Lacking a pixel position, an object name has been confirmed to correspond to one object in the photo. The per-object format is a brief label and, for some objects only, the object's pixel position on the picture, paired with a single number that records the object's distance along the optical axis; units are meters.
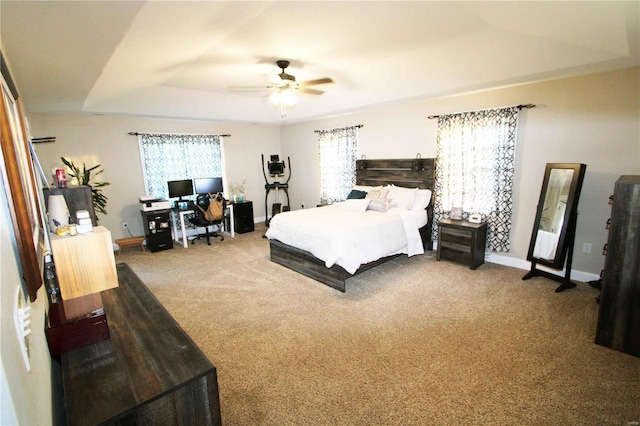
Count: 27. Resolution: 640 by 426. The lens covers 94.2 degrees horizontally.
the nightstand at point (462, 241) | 3.96
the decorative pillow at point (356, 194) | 5.05
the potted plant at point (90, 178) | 4.40
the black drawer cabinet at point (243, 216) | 6.24
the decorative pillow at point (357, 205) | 4.58
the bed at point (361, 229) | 3.47
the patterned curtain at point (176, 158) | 5.51
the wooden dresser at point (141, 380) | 1.13
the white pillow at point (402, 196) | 4.66
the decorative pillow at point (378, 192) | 4.86
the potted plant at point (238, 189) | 6.66
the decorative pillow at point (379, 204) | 4.49
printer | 5.09
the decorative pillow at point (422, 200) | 4.60
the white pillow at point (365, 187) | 5.11
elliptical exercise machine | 6.77
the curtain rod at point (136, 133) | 5.25
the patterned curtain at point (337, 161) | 5.72
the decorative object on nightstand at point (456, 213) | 4.30
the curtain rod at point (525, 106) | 3.65
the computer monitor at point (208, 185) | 5.89
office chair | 5.51
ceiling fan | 3.21
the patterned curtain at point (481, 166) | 3.88
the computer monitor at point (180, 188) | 5.56
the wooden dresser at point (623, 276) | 2.21
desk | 5.38
